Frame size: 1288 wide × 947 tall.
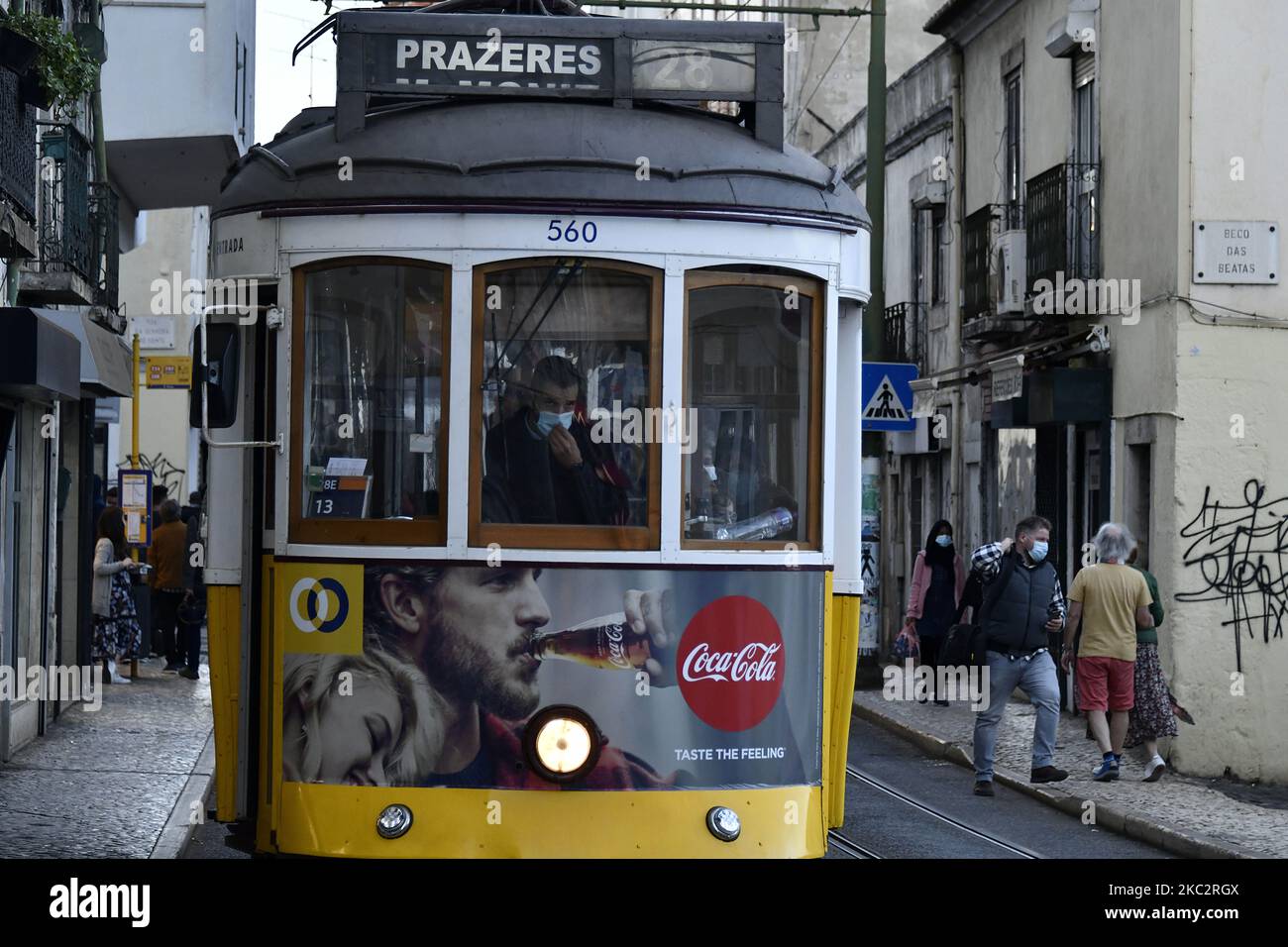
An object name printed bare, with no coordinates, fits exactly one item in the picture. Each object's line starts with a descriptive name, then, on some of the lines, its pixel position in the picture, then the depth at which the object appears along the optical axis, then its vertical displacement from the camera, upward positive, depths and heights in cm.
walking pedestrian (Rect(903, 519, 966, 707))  2028 -90
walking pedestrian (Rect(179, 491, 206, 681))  2119 -120
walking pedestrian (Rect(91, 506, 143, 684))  1984 -108
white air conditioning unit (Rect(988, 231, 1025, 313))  1980 +210
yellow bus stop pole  2253 +72
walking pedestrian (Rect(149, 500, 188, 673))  2162 -79
